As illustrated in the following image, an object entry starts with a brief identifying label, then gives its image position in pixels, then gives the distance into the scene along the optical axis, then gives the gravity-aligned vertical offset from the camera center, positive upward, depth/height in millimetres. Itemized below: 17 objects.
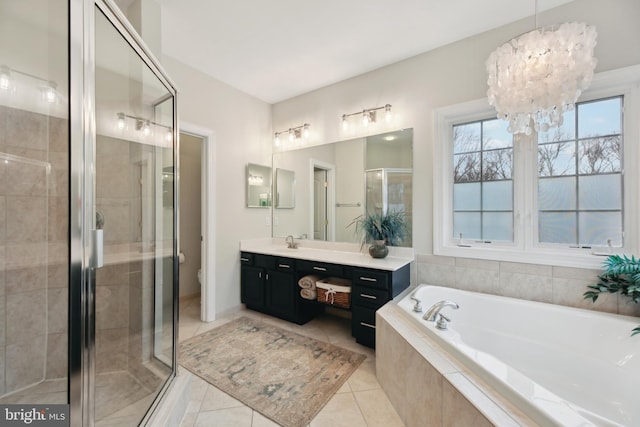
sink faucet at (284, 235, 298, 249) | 3289 -388
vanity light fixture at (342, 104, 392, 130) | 2691 +1084
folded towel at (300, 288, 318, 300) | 2604 -834
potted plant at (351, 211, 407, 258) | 2539 -183
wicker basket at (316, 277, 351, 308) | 2406 -770
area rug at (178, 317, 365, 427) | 1618 -1210
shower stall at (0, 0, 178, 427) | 969 -4
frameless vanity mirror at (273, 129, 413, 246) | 2635 +360
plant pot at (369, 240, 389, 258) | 2523 -360
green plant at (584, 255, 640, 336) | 1611 -434
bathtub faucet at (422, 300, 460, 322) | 1646 -645
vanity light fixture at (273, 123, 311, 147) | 3338 +1092
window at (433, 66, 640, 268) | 1820 +257
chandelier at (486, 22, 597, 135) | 1353 +786
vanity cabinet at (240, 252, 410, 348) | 2195 -741
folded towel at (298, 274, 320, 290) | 2631 -715
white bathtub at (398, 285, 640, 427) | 1029 -822
